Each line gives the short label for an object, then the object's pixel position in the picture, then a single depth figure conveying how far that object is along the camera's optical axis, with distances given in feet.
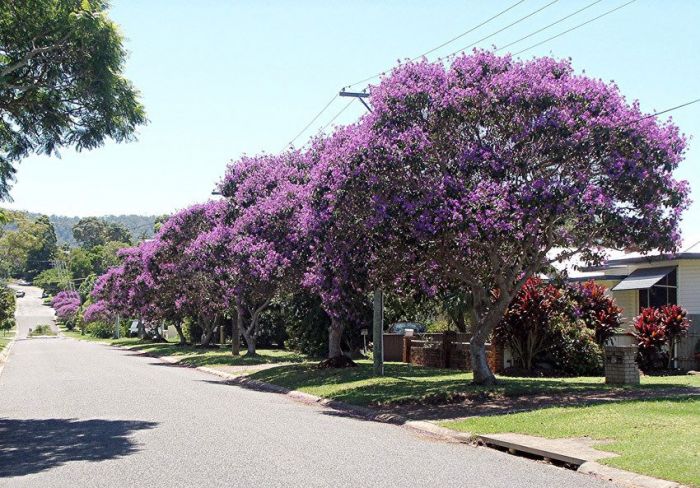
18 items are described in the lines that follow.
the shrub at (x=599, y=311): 77.30
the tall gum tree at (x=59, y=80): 44.98
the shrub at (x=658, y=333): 73.36
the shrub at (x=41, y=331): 346.27
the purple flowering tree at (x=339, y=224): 57.21
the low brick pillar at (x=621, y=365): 62.75
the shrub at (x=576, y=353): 75.00
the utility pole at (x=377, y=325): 75.15
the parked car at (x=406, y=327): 125.38
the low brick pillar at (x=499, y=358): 77.56
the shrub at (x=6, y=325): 287.93
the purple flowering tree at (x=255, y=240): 88.99
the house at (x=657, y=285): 77.82
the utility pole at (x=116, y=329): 289.08
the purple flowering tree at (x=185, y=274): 133.90
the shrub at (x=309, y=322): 112.78
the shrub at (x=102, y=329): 315.78
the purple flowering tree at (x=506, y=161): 52.39
